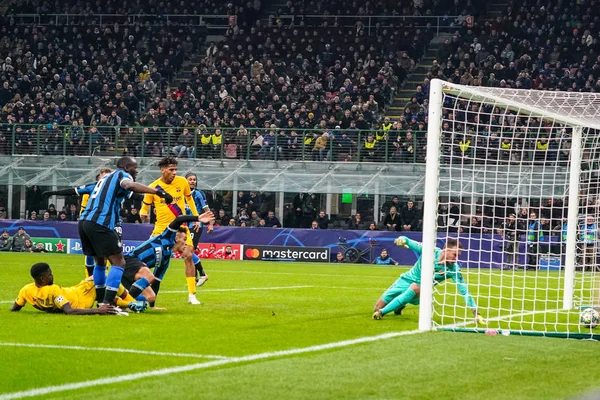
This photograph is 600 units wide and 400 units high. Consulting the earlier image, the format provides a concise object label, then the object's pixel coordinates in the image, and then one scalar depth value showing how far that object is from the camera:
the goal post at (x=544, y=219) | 11.70
